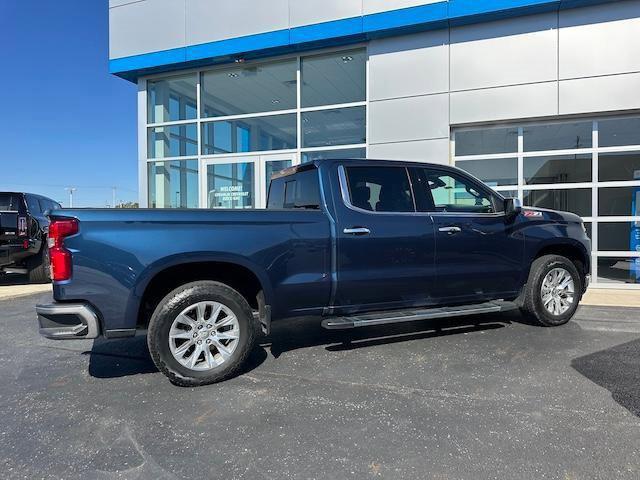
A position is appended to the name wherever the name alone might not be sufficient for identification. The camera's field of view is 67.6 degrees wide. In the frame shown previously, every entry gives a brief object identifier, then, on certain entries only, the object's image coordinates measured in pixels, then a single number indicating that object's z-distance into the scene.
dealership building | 8.80
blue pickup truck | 3.67
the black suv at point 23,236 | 8.99
